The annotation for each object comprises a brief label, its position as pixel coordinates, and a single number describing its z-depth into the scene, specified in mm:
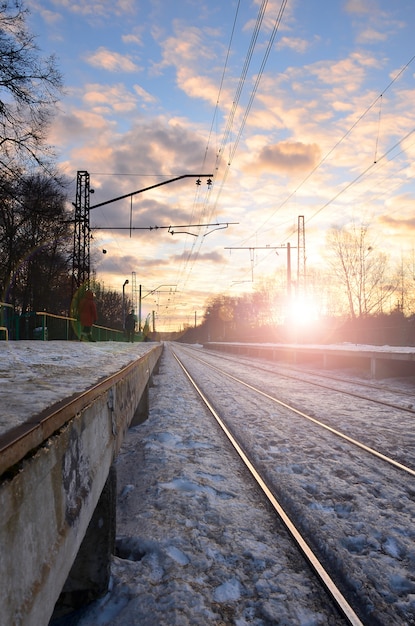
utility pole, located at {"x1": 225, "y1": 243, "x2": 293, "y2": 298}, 31844
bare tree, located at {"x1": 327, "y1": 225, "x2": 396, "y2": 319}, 47688
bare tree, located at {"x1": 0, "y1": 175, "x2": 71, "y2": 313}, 25517
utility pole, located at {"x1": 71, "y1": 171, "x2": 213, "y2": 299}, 20672
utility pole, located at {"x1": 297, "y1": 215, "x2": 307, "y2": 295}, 35281
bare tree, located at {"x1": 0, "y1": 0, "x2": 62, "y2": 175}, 14055
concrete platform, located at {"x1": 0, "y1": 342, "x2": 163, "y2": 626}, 1142
